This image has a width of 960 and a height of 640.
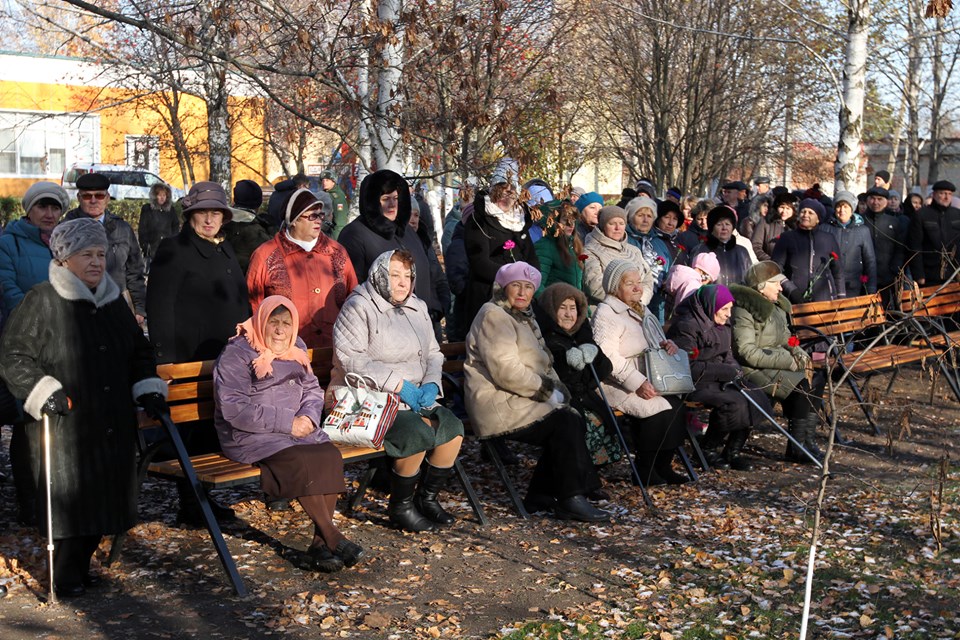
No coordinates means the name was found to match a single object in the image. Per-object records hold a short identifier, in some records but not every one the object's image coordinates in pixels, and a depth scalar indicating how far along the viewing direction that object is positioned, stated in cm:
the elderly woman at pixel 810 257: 1170
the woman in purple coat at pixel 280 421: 623
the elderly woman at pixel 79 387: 572
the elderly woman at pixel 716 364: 857
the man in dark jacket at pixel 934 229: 1458
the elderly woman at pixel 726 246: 1086
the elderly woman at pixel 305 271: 751
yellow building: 3322
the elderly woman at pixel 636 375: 810
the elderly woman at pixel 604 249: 959
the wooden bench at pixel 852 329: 1020
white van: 3161
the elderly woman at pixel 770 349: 892
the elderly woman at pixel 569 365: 793
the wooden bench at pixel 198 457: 609
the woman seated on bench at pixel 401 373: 695
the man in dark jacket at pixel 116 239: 889
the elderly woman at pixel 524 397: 738
